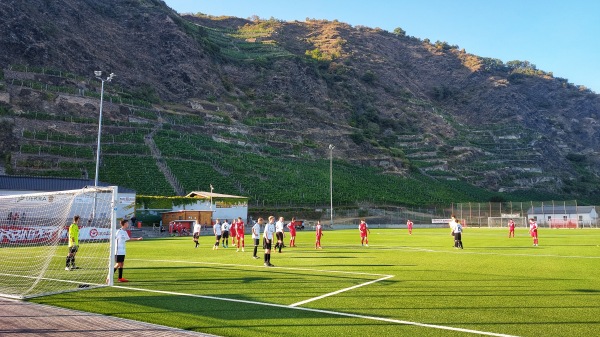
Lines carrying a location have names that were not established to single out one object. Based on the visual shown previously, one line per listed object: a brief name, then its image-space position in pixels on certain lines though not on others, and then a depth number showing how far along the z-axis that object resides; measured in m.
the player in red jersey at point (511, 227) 37.33
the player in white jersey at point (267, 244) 17.67
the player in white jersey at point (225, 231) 28.84
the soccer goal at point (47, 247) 13.38
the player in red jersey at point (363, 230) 28.20
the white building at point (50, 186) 45.62
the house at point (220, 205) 54.97
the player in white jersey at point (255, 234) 20.88
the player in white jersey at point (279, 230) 23.41
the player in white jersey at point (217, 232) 27.50
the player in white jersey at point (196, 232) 28.00
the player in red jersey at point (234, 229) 28.15
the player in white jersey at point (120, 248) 14.07
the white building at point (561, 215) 61.34
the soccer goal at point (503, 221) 63.53
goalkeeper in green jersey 16.56
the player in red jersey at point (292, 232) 28.53
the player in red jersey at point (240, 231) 26.12
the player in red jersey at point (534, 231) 27.22
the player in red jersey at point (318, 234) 26.27
